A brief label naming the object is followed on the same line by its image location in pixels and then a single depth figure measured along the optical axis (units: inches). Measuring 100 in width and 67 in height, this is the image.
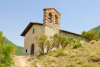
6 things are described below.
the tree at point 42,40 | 507.0
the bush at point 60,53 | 454.2
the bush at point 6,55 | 328.9
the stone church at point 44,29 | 586.8
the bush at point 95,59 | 340.2
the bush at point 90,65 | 295.6
